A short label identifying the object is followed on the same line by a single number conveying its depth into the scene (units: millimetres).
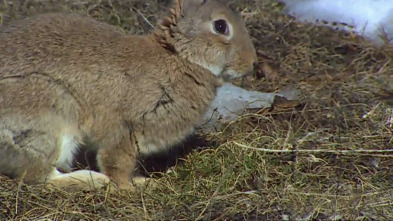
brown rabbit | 8461
